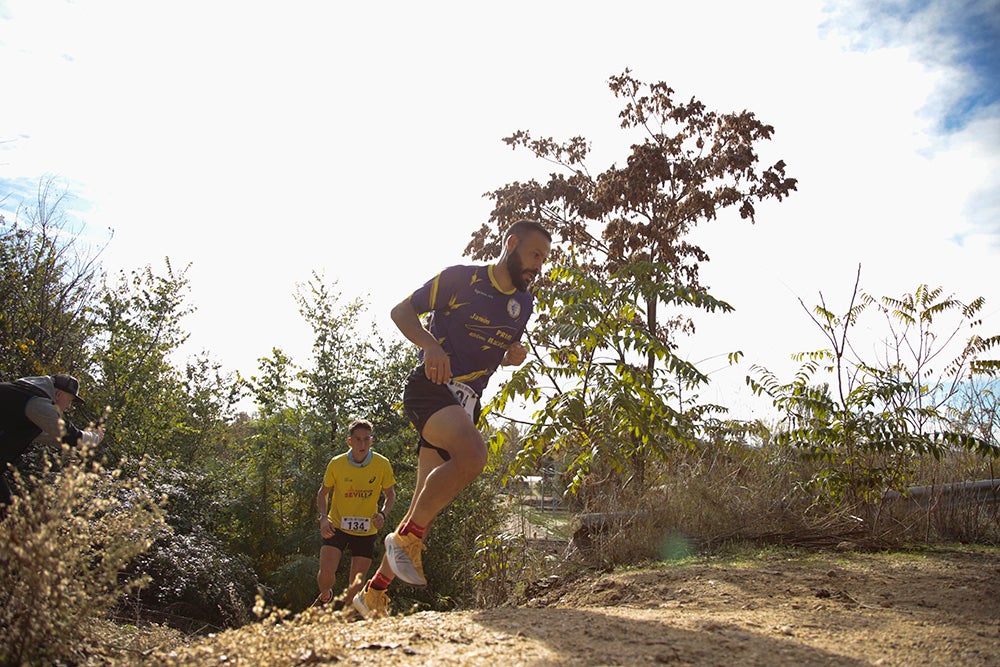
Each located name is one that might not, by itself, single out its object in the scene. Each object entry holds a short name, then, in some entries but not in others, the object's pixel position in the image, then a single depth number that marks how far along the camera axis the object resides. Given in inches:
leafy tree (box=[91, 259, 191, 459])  536.4
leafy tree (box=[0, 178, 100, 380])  523.8
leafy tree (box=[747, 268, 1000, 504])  225.1
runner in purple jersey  147.3
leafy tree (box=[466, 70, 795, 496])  231.5
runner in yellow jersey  312.3
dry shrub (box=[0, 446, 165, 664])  93.3
